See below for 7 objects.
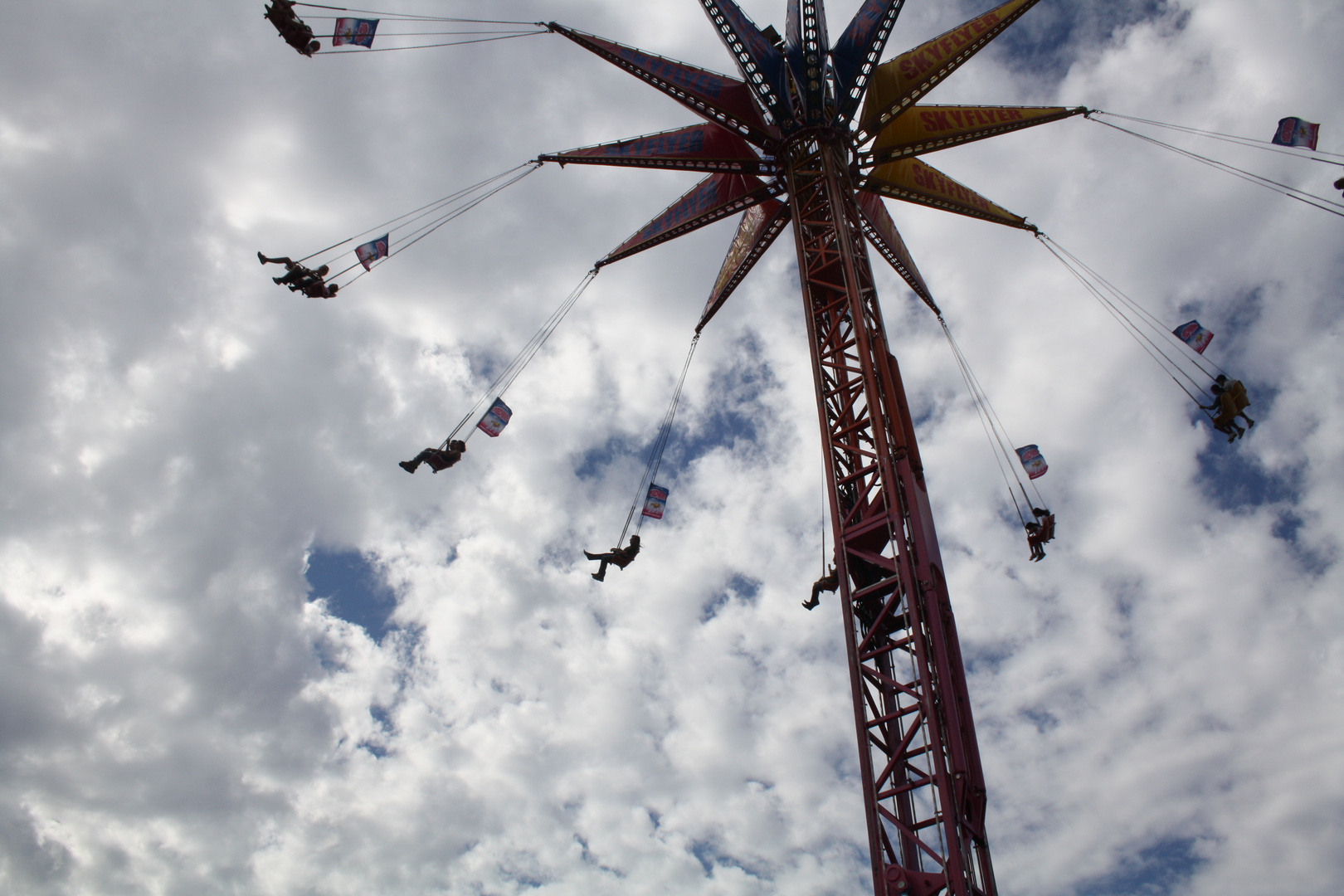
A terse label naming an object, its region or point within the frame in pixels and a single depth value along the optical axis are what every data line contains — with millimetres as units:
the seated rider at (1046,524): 16625
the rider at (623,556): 19016
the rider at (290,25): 16359
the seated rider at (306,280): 16497
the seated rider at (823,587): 17703
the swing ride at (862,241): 13805
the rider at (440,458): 17031
